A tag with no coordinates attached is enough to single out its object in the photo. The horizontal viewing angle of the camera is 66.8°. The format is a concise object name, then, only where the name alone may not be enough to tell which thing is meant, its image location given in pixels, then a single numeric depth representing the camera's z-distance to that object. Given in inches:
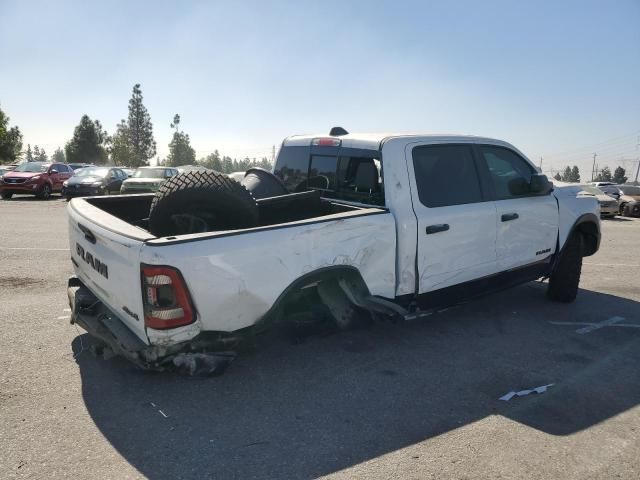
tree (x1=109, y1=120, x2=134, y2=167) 3176.7
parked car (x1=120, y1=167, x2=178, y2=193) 696.4
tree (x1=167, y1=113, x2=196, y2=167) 3026.6
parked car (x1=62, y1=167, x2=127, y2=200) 810.2
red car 820.6
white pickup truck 112.5
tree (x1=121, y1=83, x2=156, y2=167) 3228.3
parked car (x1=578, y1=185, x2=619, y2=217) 724.7
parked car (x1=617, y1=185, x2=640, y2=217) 787.4
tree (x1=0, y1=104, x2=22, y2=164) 1886.1
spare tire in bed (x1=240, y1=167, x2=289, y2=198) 179.3
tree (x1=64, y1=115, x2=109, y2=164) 3152.1
